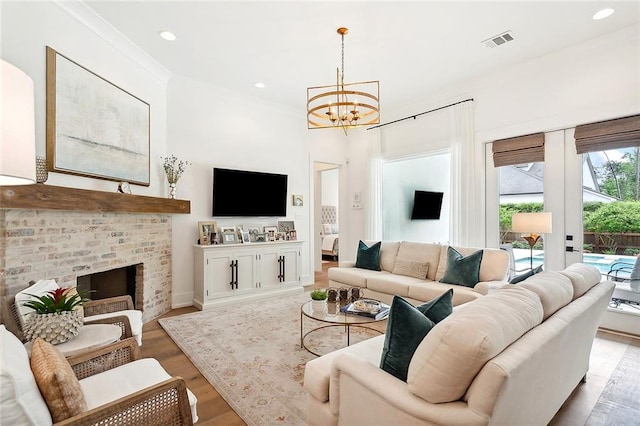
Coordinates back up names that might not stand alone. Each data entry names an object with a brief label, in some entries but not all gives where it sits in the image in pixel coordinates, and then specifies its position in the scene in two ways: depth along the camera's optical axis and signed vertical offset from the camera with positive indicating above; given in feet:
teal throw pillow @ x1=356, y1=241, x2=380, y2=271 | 15.15 -2.11
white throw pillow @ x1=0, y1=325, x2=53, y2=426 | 3.22 -1.92
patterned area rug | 7.04 -4.21
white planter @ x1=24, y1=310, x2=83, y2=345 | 6.04 -2.21
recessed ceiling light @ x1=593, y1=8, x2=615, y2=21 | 9.93 +6.45
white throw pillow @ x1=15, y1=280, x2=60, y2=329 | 6.44 -1.75
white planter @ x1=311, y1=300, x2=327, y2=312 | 9.71 -2.88
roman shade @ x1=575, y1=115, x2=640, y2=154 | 10.90 +2.89
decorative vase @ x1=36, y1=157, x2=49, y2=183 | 8.16 +1.13
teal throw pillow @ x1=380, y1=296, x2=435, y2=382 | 4.70 -1.82
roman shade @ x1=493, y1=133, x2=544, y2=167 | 13.05 +2.79
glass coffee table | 8.55 -2.93
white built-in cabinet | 14.16 -2.78
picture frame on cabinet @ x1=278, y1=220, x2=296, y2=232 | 18.04 -0.65
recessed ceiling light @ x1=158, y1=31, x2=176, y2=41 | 11.05 +6.36
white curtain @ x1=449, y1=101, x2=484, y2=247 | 14.92 +1.64
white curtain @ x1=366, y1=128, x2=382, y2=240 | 19.54 +1.32
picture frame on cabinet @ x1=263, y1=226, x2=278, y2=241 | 16.88 -0.98
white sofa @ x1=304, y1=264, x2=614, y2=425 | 3.67 -2.10
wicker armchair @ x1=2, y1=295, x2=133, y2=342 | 6.68 -2.44
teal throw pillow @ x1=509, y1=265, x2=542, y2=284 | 7.62 -1.52
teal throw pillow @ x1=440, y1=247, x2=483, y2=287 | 11.78 -2.08
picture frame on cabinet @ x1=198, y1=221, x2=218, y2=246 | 14.82 -0.88
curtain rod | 15.34 +5.50
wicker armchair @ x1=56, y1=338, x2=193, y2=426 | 3.80 -2.57
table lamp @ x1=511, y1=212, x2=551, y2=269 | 11.41 -0.32
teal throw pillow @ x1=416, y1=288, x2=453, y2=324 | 5.37 -1.64
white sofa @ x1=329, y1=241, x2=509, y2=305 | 11.52 -2.66
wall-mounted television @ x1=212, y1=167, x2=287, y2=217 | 15.64 +1.08
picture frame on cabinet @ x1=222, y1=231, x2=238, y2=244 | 15.39 -1.15
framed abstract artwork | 9.04 +2.88
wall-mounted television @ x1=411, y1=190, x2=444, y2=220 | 19.12 +0.63
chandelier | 10.28 +6.16
